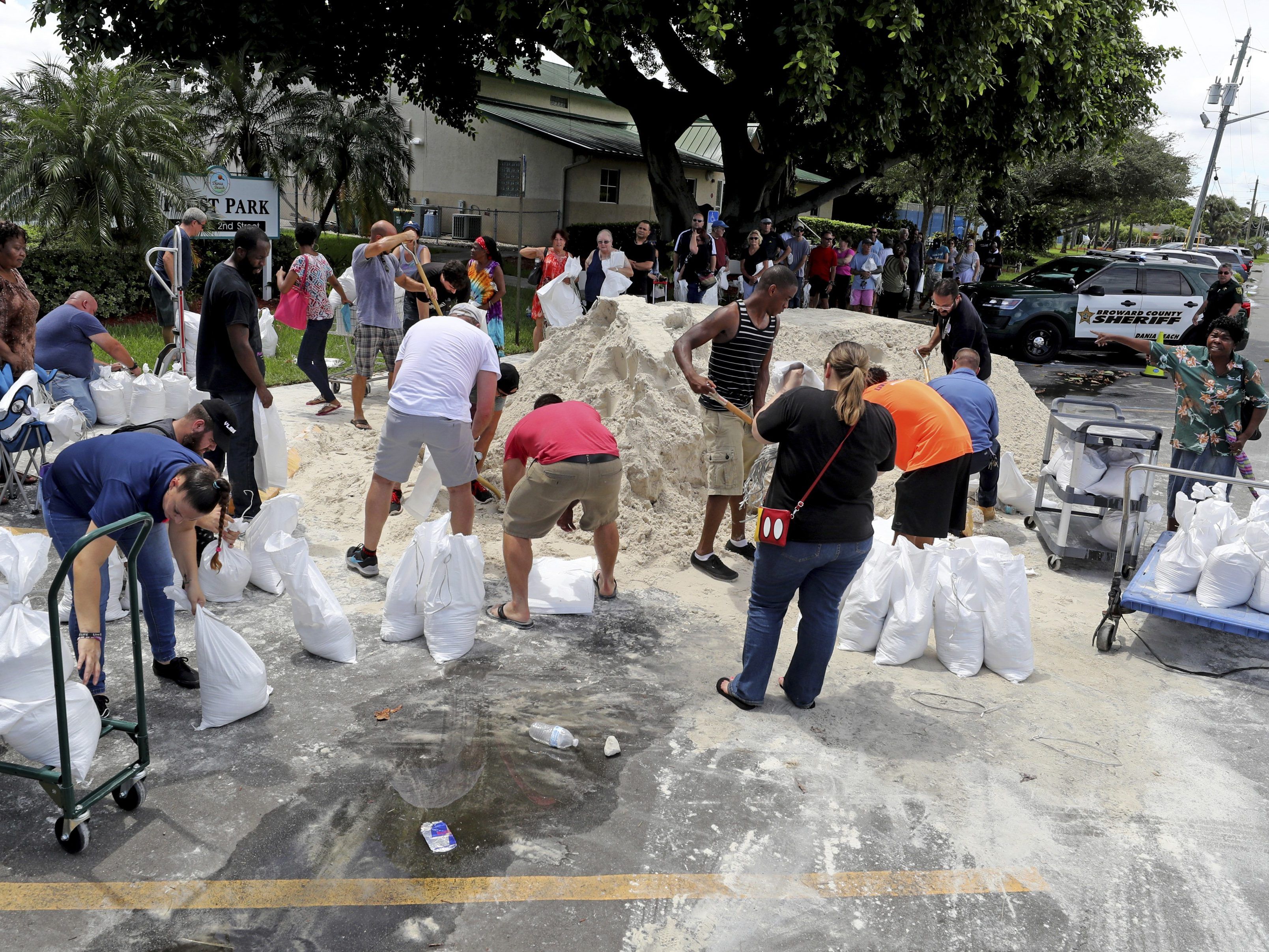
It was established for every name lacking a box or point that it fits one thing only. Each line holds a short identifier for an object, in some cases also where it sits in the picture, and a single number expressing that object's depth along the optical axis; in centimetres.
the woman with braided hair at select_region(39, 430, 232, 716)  351
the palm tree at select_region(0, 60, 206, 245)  1245
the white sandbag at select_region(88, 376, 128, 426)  790
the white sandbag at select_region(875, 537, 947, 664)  491
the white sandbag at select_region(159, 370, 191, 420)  801
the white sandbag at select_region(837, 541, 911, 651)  501
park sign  1392
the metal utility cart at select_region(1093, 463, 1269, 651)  488
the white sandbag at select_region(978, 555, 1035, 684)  482
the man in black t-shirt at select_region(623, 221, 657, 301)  1233
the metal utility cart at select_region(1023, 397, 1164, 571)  636
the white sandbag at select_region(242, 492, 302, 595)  522
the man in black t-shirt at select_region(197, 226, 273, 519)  571
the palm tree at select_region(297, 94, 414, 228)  2395
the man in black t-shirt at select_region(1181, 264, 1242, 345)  1295
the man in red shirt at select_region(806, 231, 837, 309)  1719
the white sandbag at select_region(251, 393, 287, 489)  625
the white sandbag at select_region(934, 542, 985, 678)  485
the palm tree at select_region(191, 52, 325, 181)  2261
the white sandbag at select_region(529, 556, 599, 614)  525
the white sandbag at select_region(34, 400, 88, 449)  680
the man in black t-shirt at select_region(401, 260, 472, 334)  681
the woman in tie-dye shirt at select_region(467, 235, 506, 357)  955
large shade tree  1287
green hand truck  300
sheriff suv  1598
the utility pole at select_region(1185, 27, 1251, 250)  3469
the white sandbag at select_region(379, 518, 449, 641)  472
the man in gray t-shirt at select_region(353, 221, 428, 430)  838
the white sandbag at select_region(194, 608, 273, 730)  382
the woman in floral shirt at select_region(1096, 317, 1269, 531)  639
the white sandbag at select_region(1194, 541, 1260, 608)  504
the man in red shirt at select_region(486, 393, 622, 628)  477
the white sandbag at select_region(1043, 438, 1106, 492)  649
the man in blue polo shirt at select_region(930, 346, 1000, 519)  638
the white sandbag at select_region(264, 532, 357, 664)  447
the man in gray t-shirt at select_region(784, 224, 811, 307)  1592
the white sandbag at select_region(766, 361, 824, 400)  598
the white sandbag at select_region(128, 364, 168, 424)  791
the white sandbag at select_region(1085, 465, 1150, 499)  649
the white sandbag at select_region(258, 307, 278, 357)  971
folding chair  623
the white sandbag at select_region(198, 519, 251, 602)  503
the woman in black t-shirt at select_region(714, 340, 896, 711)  405
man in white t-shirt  521
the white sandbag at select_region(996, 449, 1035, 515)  766
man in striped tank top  563
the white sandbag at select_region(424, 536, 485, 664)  464
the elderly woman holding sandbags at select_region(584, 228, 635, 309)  1155
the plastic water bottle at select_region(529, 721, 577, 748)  397
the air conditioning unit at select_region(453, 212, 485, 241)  2658
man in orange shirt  561
